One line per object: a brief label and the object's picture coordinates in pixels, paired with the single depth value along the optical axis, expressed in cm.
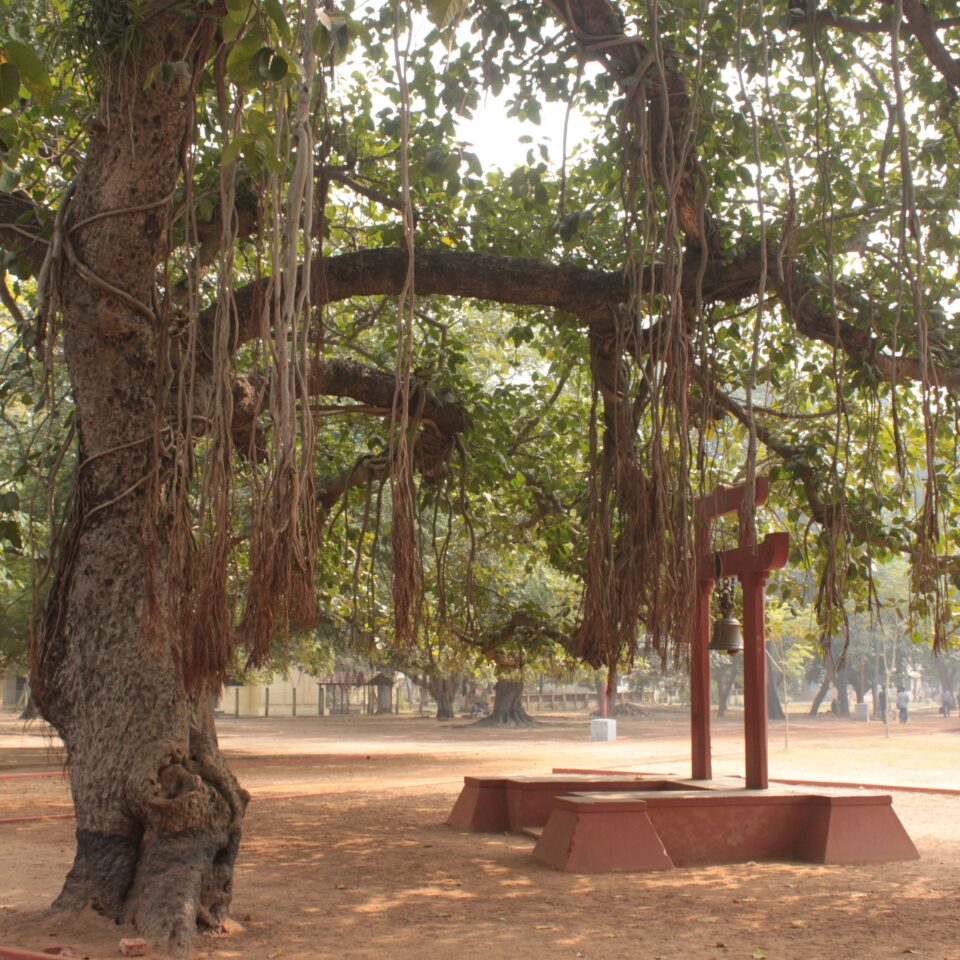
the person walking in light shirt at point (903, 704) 3688
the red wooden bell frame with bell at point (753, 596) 697
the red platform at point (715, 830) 632
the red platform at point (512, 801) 802
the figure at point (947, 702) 4544
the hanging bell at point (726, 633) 745
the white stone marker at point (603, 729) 2416
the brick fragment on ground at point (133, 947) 400
